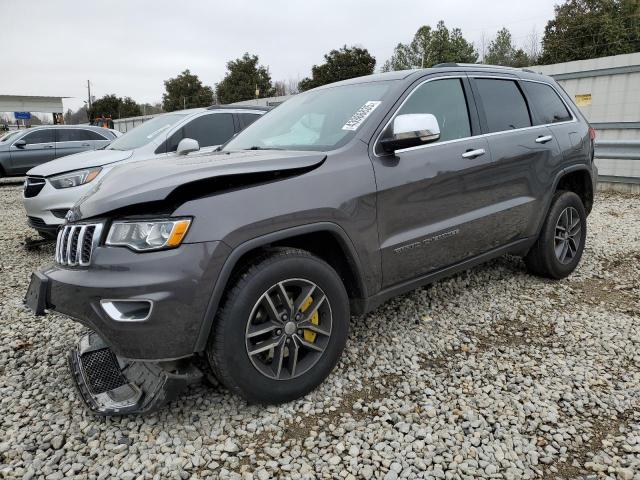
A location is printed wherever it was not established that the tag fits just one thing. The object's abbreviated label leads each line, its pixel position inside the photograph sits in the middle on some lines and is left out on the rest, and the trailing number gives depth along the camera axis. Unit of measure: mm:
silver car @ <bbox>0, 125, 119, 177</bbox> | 12344
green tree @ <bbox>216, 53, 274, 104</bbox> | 39125
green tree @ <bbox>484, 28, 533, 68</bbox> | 39312
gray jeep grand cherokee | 2131
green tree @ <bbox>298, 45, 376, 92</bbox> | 34781
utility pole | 63588
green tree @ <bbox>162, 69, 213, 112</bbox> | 44562
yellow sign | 9594
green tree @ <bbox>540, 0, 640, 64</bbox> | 25859
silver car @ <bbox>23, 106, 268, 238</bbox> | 5402
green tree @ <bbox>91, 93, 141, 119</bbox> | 52306
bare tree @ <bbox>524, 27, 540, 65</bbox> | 37500
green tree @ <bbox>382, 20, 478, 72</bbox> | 35875
